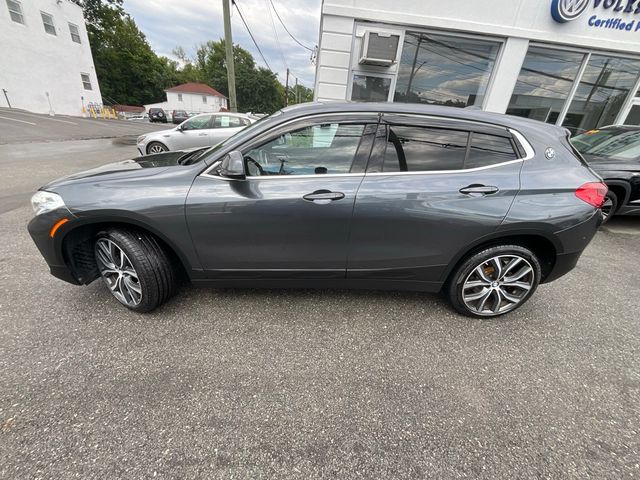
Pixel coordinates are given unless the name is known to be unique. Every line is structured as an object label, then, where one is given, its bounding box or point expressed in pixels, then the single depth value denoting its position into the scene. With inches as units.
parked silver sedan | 318.7
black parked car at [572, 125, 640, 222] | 171.6
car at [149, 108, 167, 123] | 1330.0
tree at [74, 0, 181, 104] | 1502.2
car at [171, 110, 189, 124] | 1237.8
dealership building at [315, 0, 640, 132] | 269.3
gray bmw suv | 79.0
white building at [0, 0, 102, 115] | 741.9
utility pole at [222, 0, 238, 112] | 398.9
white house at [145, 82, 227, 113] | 1977.1
